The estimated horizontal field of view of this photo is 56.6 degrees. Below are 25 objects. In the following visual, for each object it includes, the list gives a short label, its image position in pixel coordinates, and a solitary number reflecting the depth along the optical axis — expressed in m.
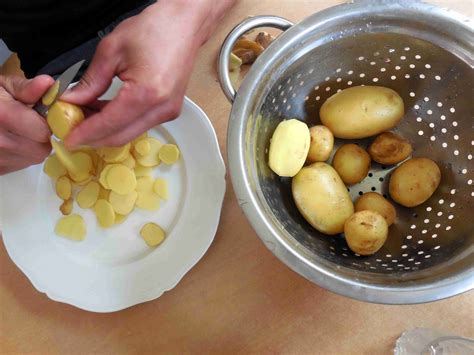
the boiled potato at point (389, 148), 0.56
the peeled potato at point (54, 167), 0.65
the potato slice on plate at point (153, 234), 0.63
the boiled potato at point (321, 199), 0.51
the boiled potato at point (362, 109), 0.54
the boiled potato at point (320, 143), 0.54
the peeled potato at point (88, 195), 0.64
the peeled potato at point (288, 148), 0.49
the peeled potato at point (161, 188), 0.65
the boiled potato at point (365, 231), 0.48
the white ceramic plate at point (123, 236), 0.61
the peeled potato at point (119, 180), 0.62
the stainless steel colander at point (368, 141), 0.44
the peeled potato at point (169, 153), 0.65
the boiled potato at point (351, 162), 0.56
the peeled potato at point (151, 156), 0.65
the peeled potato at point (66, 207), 0.65
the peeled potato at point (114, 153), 0.60
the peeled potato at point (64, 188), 0.64
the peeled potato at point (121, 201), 0.63
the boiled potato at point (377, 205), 0.54
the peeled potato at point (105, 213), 0.63
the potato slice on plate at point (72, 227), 0.64
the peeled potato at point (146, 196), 0.65
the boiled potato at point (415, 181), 0.54
